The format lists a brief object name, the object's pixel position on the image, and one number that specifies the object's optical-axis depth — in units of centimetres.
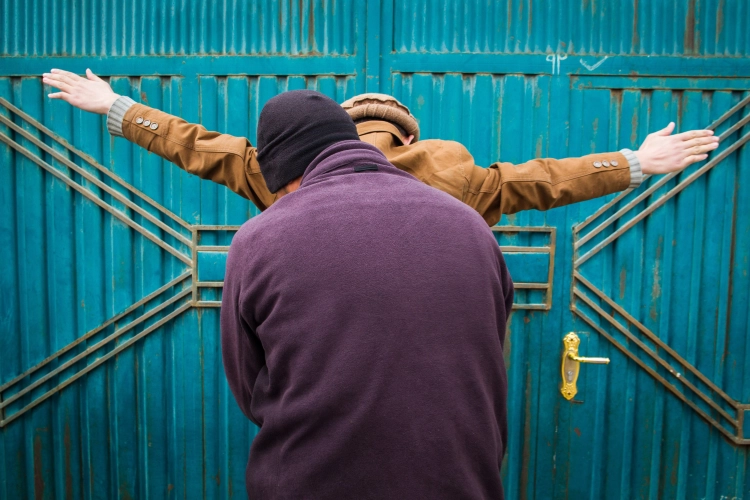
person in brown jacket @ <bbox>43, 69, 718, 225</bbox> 187
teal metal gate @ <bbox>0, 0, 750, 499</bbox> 288
